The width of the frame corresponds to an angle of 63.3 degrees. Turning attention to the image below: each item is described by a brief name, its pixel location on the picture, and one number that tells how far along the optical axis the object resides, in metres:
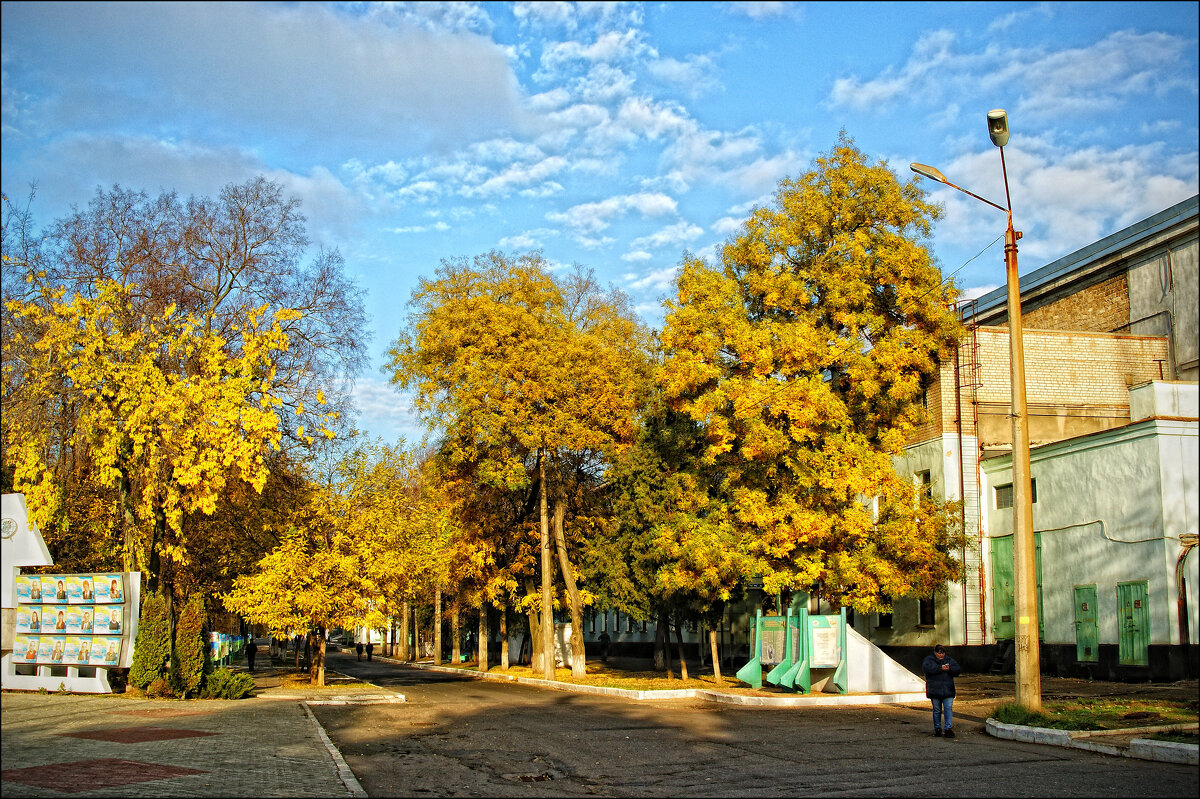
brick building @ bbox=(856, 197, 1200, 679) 29.83
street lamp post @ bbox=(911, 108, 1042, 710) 15.62
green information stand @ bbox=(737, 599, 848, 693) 23.58
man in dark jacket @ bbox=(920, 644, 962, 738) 15.06
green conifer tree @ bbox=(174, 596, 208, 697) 21.31
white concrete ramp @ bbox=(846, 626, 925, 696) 22.98
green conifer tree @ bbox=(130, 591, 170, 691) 20.88
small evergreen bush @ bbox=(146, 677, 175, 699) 20.70
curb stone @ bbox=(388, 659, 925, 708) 22.11
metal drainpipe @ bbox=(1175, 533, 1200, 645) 22.88
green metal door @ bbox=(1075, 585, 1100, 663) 25.47
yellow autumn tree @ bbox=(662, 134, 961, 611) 26.23
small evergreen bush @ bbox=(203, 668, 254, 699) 22.30
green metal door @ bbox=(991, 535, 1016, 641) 30.00
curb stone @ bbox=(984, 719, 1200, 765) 11.61
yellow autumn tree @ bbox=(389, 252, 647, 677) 32.88
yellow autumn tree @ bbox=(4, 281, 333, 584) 22.03
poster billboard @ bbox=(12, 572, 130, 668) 19.33
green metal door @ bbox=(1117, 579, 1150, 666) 23.72
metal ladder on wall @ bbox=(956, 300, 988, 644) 30.50
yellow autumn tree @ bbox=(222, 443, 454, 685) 28.83
